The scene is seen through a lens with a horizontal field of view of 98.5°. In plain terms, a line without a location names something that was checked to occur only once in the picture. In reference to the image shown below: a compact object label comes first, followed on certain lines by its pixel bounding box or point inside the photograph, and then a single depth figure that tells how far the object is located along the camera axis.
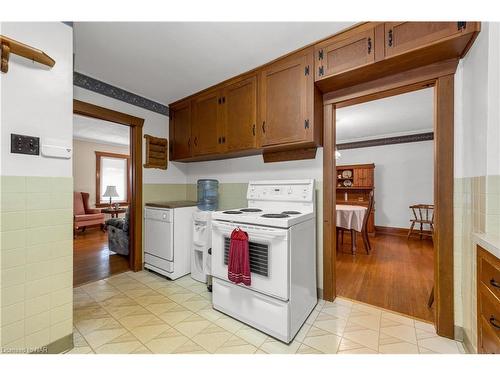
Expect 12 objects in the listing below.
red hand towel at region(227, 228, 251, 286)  1.67
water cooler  2.45
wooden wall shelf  1.18
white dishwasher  2.59
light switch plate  1.27
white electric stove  1.55
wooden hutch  5.20
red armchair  4.97
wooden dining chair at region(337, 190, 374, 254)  3.62
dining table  3.56
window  6.05
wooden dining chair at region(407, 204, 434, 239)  4.47
